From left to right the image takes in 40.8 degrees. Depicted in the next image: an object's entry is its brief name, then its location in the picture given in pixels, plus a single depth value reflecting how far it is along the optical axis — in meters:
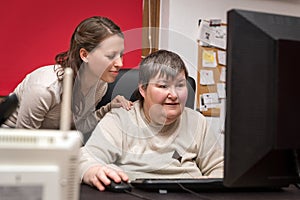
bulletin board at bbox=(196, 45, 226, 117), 2.63
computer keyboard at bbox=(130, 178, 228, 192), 0.96
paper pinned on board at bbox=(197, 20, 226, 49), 2.73
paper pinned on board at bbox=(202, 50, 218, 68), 2.75
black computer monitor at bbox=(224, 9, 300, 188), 0.67
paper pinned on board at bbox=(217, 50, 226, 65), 2.76
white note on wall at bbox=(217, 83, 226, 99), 2.61
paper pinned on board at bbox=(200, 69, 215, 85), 2.69
